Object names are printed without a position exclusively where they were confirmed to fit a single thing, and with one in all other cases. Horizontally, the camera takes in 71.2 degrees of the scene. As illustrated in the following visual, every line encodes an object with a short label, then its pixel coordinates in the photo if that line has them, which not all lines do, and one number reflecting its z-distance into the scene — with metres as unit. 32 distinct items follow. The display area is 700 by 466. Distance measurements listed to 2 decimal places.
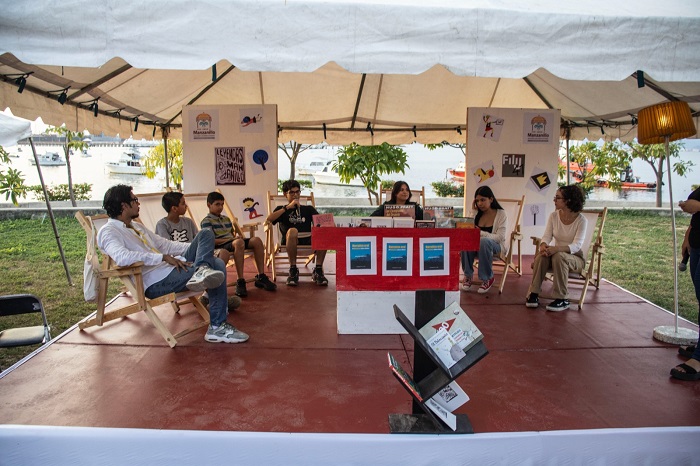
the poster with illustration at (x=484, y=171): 6.88
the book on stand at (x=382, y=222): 3.78
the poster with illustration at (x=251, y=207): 6.76
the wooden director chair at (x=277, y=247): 5.50
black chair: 3.09
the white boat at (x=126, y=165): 28.98
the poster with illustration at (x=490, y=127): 6.77
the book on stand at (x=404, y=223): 3.79
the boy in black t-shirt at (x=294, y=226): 5.36
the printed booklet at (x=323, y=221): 3.74
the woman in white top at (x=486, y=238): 5.07
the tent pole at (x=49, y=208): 5.46
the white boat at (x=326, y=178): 26.30
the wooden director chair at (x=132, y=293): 3.47
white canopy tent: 2.53
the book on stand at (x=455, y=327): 2.21
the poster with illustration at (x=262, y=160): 6.68
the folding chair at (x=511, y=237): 5.29
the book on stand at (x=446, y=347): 2.21
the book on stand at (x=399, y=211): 4.19
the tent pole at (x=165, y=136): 7.68
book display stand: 2.15
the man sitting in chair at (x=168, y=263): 3.50
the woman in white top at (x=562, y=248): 4.50
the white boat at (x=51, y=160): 29.46
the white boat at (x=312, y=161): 30.81
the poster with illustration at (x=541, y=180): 6.91
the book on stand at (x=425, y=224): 3.79
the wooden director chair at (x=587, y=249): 4.61
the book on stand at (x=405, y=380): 2.12
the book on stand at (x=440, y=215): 3.86
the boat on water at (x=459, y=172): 24.50
